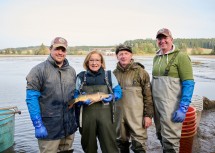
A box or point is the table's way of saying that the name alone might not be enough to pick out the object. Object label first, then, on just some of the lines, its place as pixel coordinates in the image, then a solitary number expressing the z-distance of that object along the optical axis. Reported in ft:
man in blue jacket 12.50
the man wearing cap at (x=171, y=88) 13.75
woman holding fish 13.66
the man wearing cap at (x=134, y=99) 15.24
